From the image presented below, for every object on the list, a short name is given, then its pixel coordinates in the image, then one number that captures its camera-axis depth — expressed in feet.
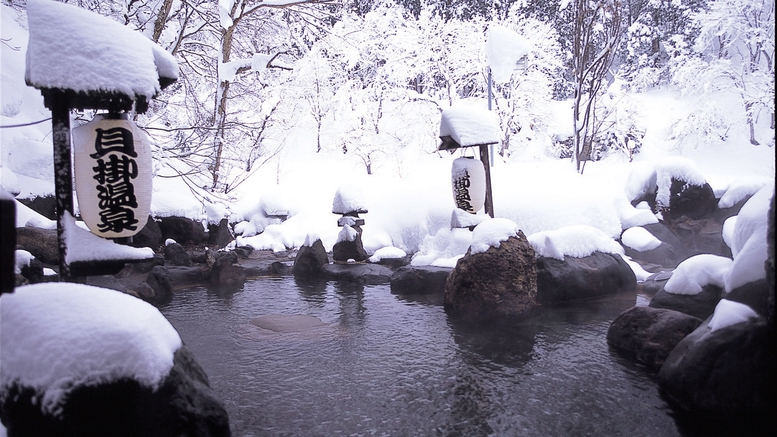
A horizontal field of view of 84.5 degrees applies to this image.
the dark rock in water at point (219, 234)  47.98
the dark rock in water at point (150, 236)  38.22
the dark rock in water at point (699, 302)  16.03
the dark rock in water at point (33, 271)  21.50
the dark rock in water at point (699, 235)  34.37
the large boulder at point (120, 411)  6.70
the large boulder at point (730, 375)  9.41
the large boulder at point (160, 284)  26.13
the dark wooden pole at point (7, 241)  4.71
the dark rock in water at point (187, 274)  30.77
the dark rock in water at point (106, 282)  23.10
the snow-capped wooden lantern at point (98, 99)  10.78
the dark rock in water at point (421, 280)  26.11
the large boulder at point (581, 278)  22.75
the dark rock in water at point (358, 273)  30.30
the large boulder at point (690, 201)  38.06
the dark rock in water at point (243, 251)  42.01
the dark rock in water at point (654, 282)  23.73
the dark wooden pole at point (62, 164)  11.40
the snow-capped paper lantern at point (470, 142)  25.96
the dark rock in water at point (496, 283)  20.03
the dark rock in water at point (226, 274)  30.63
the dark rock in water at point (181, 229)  42.88
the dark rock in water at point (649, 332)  13.88
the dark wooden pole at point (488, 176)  27.25
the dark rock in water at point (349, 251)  36.05
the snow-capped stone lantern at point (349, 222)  36.09
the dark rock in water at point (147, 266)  32.22
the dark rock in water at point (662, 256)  32.45
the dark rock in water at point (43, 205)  33.66
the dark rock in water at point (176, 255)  34.55
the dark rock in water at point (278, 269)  34.45
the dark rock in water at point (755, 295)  10.30
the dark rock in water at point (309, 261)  32.96
